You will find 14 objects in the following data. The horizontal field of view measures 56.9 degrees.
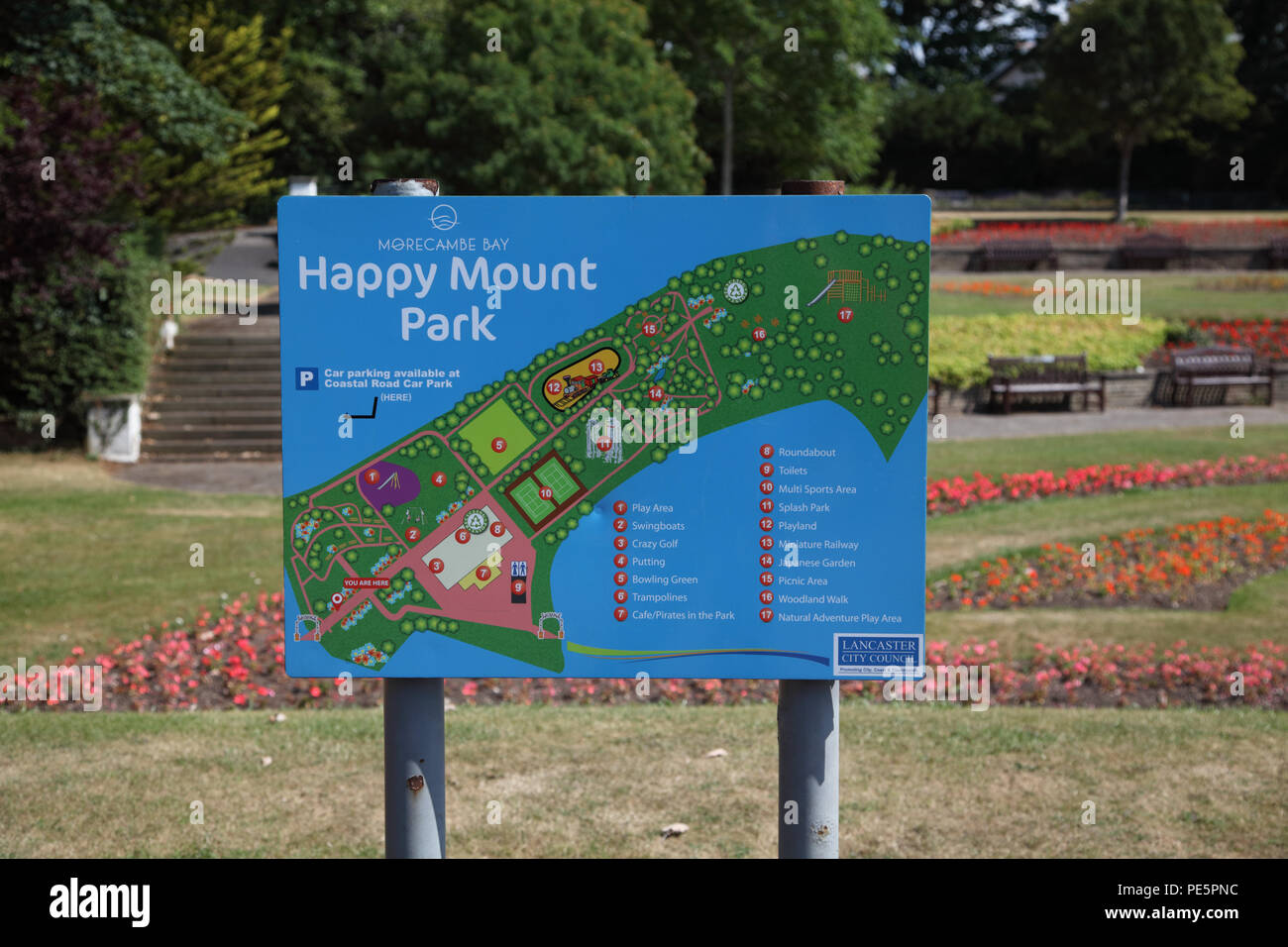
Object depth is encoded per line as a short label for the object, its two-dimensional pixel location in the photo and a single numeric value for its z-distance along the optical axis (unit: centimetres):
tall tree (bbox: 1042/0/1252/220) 4606
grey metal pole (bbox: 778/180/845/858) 332
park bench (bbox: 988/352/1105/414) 1783
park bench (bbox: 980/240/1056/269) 3172
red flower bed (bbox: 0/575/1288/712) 705
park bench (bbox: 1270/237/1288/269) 3156
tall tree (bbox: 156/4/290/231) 2266
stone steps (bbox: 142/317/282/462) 1568
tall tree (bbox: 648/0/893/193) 3075
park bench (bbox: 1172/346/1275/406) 1814
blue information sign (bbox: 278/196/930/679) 320
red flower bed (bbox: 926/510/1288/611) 901
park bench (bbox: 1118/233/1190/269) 3241
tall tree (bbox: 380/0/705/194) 2198
